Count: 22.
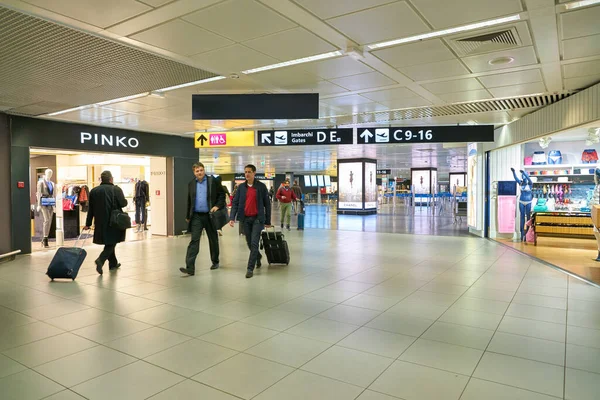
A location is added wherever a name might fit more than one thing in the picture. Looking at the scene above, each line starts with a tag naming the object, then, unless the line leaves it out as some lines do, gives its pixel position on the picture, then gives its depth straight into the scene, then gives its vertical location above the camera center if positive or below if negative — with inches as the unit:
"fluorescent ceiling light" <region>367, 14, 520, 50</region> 151.8 +63.7
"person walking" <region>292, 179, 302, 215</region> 583.8 -0.8
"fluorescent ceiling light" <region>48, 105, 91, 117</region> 300.4 +62.6
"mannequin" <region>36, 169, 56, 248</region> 386.6 -7.0
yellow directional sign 357.7 +46.7
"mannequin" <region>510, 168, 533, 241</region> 394.3 -8.5
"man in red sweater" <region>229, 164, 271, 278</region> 238.4 -10.9
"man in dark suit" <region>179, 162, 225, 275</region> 241.4 -8.6
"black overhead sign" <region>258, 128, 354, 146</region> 344.8 +46.2
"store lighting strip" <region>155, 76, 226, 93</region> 226.7 +63.1
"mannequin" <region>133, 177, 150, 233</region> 502.9 -12.9
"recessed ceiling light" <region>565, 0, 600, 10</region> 136.6 +63.0
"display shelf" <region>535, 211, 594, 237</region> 416.5 -36.2
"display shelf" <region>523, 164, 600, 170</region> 422.2 +24.7
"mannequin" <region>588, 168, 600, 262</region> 303.0 -0.8
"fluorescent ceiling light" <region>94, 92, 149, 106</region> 265.3 +62.9
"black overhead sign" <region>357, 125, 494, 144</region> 334.3 +46.6
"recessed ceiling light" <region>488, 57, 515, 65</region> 196.7 +63.6
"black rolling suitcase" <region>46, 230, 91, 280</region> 224.7 -41.3
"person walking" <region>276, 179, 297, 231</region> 490.0 -7.9
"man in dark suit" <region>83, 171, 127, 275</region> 248.7 -14.8
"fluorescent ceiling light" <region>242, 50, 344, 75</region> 190.9 +63.9
